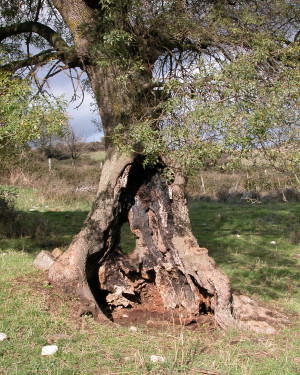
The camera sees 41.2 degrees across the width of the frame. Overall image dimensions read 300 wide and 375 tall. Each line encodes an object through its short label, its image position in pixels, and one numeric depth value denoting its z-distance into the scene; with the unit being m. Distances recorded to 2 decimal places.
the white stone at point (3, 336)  4.80
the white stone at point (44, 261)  7.43
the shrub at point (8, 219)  10.43
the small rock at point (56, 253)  7.71
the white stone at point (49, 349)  4.61
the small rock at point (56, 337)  4.97
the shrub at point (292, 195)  20.40
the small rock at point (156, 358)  4.60
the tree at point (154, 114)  5.89
